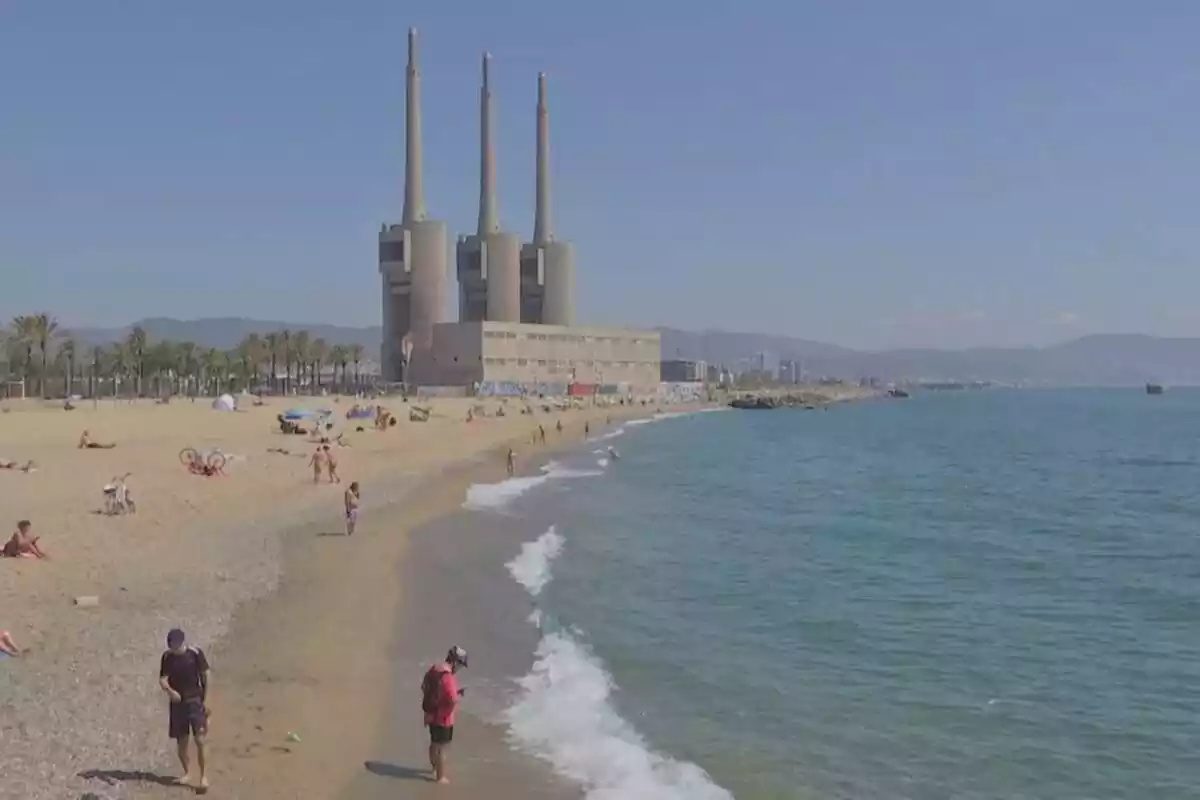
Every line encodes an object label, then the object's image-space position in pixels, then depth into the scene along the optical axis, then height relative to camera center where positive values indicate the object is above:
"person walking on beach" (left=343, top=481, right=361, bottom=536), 25.16 -2.79
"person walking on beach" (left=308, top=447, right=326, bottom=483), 35.03 -2.65
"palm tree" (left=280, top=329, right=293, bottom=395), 124.94 +2.54
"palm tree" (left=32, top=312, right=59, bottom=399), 88.38 +3.09
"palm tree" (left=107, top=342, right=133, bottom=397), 106.25 +1.18
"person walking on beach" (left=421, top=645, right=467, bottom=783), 10.12 -2.87
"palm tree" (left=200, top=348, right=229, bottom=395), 115.25 +0.64
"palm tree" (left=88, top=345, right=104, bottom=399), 99.14 +0.52
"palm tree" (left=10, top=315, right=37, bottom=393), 88.31 +2.71
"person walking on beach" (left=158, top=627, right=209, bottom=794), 9.04 -2.42
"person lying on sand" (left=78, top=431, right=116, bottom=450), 42.22 -2.53
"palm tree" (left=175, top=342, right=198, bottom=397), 111.81 +0.90
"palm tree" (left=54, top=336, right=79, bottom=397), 94.81 +1.40
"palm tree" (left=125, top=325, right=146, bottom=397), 105.69 +2.26
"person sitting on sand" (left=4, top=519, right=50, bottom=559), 18.22 -2.68
